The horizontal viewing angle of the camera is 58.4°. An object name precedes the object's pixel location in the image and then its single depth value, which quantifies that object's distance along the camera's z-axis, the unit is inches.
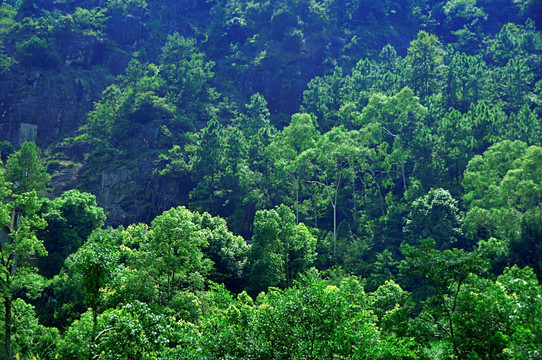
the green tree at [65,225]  1772.9
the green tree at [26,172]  2182.6
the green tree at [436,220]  1733.5
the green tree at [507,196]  1497.3
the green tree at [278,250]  1528.1
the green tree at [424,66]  2677.2
